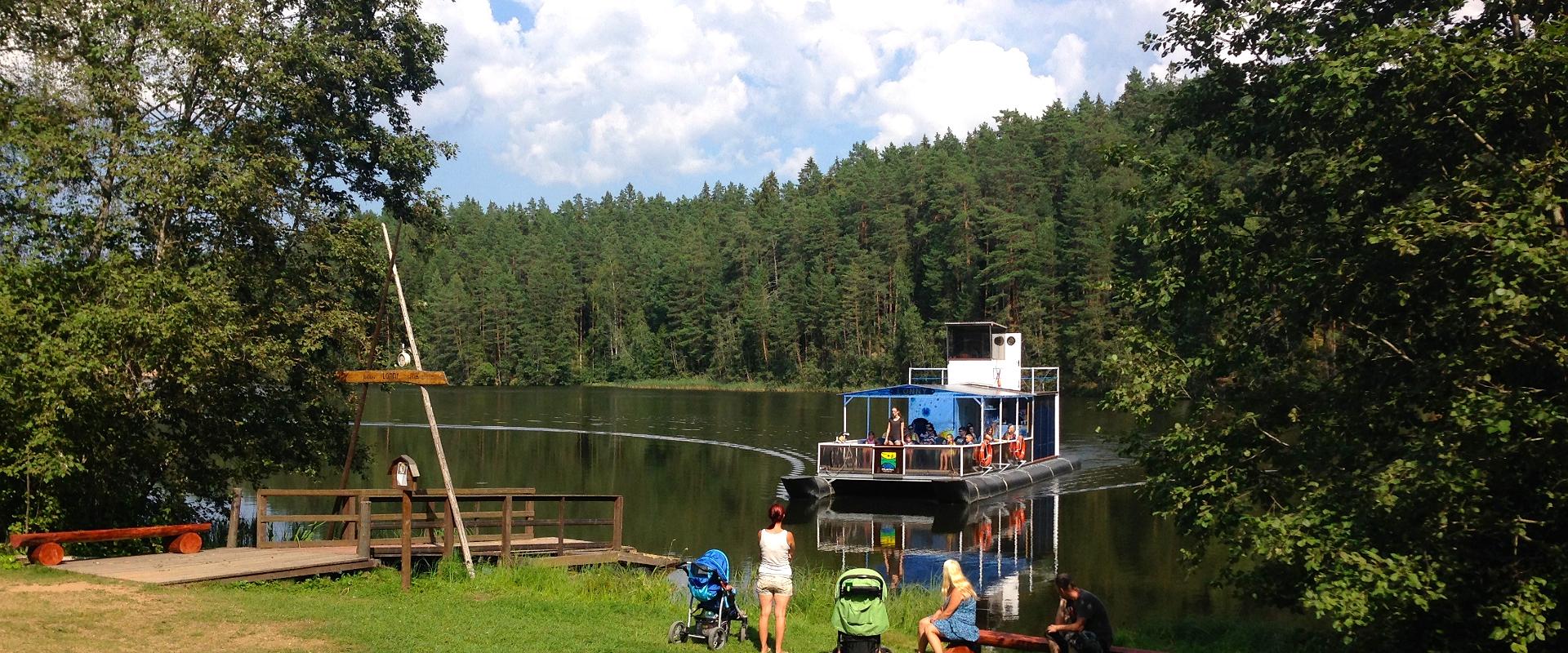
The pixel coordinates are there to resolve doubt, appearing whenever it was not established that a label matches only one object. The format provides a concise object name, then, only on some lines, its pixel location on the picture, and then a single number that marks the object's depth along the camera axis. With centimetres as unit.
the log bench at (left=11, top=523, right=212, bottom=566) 1284
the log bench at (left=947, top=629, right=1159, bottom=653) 1080
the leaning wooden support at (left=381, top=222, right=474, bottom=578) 1467
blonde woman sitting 1041
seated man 1012
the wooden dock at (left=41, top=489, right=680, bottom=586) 1314
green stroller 1005
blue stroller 1100
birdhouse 1457
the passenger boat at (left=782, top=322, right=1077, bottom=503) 2873
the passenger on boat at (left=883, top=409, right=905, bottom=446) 2955
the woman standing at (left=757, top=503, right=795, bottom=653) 1075
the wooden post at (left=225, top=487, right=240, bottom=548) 1544
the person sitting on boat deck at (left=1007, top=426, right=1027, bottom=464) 3281
